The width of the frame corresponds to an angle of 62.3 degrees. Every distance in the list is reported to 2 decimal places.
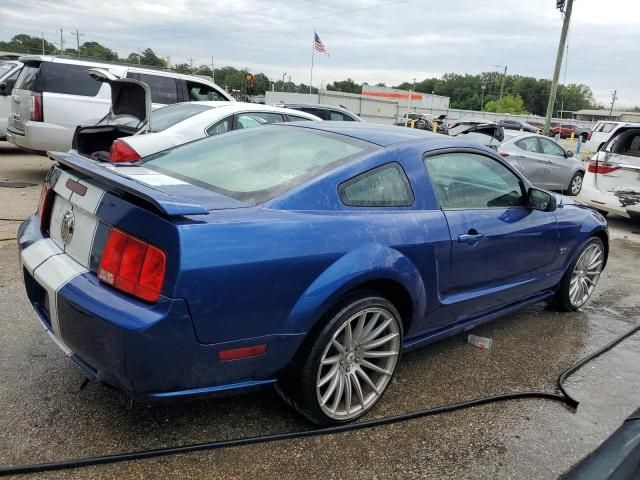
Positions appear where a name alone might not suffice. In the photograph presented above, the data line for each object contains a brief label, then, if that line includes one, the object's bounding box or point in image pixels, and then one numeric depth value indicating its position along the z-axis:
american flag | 31.36
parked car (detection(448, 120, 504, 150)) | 10.55
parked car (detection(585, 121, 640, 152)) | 21.97
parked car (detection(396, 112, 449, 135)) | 31.85
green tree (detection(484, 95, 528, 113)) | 99.94
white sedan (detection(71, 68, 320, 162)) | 5.09
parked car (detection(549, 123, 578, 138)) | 50.76
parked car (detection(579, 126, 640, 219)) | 8.18
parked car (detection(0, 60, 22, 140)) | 10.09
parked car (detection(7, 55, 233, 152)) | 7.83
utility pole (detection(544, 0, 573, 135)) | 20.66
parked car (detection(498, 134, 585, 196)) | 10.84
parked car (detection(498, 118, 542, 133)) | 39.62
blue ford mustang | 2.05
